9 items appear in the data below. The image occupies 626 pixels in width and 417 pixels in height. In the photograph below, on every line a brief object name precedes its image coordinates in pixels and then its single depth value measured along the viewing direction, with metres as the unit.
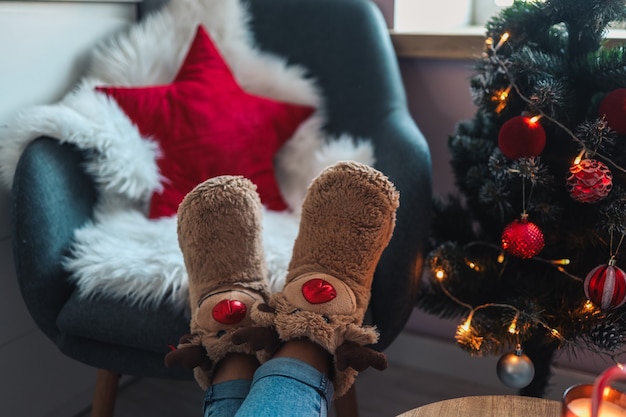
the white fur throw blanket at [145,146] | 1.01
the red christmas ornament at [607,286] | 0.80
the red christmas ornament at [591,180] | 0.82
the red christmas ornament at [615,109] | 0.83
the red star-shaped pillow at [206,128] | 1.23
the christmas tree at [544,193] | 0.84
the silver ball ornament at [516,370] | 0.82
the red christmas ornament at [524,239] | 0.88
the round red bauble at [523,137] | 0.87
